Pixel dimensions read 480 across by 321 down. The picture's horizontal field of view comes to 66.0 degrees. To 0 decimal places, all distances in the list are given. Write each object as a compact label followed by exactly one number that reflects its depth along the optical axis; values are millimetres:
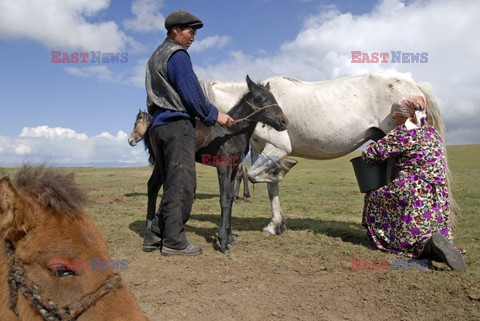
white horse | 6234
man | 4641
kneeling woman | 4977
